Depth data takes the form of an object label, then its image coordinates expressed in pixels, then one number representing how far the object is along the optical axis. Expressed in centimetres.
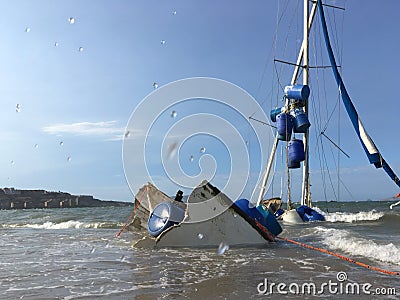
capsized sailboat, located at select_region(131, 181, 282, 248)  1086
